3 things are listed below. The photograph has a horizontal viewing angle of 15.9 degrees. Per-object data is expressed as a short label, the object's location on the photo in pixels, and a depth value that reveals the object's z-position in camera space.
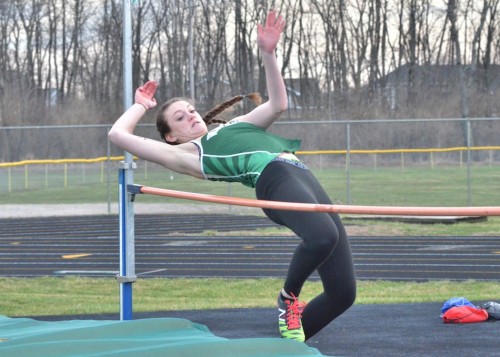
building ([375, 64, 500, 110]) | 87.73
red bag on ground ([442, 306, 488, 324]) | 11.74
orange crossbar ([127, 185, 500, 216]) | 7.41
